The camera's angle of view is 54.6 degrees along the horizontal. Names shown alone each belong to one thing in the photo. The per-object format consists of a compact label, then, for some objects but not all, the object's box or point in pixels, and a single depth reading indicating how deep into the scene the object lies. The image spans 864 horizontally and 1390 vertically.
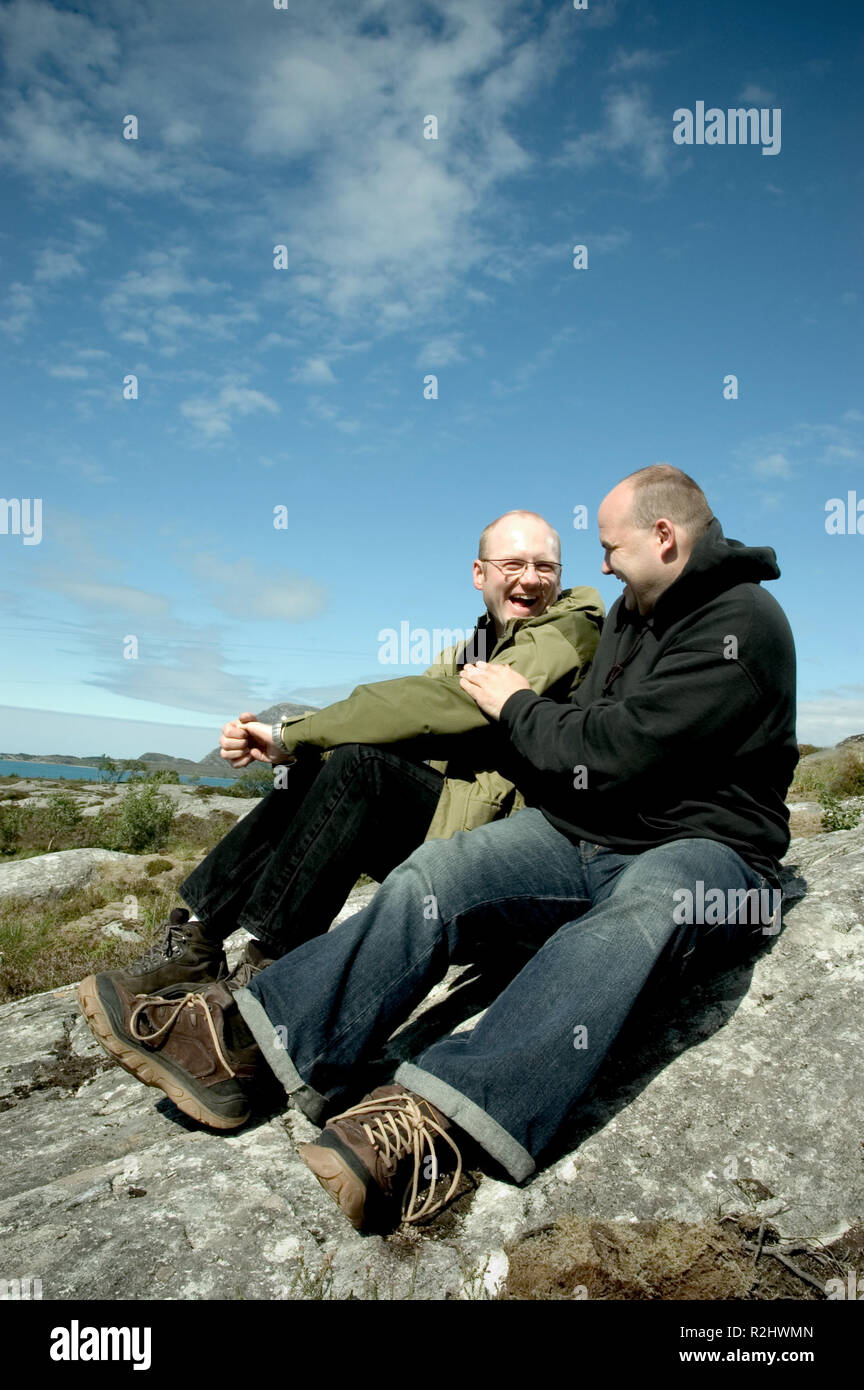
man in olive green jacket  3.50
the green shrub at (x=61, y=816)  26.02
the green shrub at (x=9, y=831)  24.31
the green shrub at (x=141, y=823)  24.00
